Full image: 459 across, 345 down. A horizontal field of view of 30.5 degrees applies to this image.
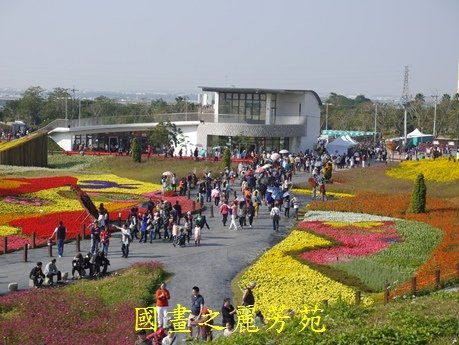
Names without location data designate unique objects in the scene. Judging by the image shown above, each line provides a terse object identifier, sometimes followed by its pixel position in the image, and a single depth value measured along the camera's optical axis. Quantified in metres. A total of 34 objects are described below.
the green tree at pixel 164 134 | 74.19
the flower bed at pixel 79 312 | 21.22
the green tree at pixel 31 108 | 119.40
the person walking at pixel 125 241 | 31.41
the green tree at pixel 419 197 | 42.44
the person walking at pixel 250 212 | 39.25
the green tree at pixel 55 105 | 120.31
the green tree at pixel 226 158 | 59.31
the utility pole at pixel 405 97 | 90.53
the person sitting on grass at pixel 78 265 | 28.17
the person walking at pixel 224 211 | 39.08
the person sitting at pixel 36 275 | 26.67
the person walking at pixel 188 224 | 34.75
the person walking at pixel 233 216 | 38.56
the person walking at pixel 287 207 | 42.59
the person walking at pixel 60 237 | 31.69
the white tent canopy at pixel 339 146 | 75.92
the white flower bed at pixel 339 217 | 41.27
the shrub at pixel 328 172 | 56.12
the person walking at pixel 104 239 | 31.22
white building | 76.19
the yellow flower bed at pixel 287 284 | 25.92
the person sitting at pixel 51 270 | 26.98
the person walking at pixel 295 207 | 42.56
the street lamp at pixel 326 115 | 126.32
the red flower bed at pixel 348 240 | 32.62
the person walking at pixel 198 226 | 34.72
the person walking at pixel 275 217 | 38.47
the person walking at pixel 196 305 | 21.31
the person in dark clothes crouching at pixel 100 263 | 28.64
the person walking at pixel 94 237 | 31.47
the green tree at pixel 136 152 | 63.75
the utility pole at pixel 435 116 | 108.34
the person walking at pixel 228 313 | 20.70
